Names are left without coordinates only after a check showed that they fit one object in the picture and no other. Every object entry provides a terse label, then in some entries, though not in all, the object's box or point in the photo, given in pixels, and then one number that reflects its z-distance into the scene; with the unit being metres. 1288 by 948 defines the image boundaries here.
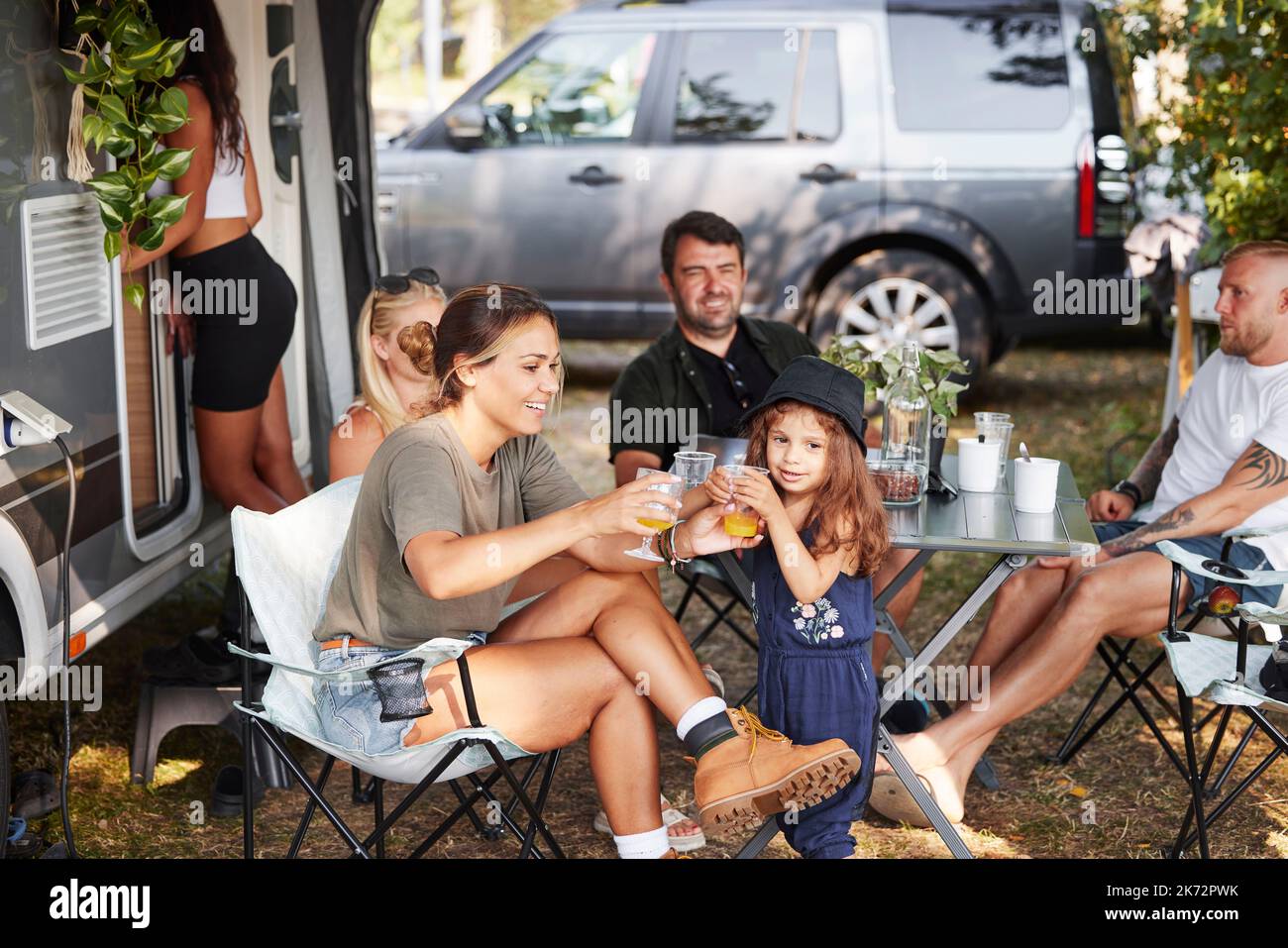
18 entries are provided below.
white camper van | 2.90
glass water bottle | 3.35
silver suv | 7.17
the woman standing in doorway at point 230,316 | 3.68
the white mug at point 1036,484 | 3.18
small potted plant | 3.37
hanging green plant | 3.05
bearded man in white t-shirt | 3.41
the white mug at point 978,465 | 3.38
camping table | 2.94
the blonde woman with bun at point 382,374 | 3.25
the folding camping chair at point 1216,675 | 2.85
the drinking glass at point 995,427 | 3.40
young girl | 2.88
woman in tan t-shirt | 2.65
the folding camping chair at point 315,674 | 2.62
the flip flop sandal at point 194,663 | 3.58
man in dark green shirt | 3.80
